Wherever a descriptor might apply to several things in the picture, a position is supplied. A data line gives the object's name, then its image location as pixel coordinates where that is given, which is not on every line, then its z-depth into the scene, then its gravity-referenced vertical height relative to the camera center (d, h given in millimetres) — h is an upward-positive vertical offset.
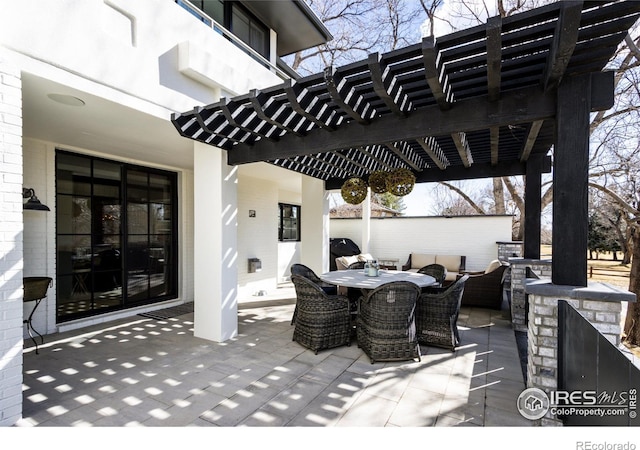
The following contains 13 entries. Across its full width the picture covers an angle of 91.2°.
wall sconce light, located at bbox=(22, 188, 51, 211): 3935 +246
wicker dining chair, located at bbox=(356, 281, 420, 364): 3492 -1148
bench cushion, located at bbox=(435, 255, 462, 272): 9008 -1126
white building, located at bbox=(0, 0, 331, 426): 2541 +891
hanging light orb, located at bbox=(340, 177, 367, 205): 5215 +542
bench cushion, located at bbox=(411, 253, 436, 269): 9281 -1117
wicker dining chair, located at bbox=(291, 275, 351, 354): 3859 -1200
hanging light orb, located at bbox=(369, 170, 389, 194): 4795 +645
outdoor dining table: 4094 -814
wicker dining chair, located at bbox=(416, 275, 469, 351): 3932 -1207
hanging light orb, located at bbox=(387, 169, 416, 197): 4561 +603
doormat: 5472 -1650
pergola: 2119 +1145
